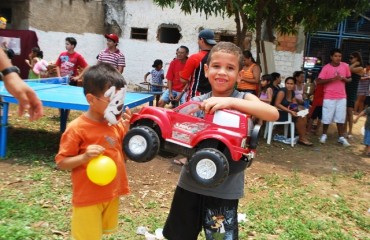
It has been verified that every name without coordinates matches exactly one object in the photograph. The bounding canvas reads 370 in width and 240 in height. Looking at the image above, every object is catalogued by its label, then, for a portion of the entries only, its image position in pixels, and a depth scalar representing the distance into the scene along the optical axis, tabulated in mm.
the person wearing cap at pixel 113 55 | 7305
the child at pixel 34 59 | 9137
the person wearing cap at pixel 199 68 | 4875
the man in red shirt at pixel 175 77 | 7338
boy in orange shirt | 2070
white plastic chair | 7051
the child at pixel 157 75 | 10555
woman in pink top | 7625
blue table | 4727
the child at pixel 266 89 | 7188
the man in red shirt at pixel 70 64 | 7496
